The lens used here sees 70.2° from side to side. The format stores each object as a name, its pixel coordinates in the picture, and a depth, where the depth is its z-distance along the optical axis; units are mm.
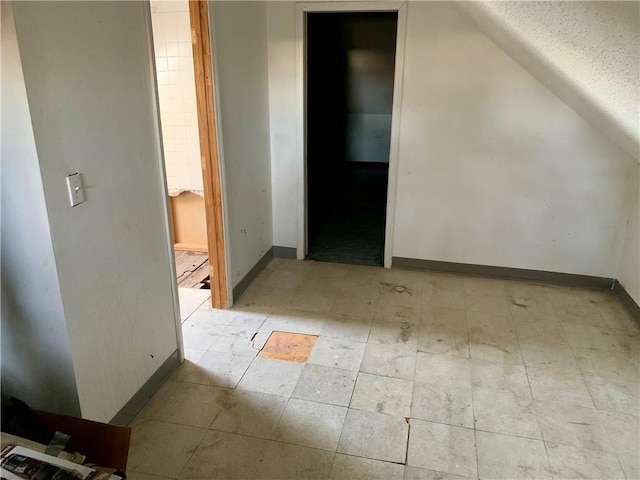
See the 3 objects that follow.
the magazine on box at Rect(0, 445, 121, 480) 1169
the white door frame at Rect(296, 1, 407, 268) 3174
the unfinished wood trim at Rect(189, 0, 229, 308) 2529
